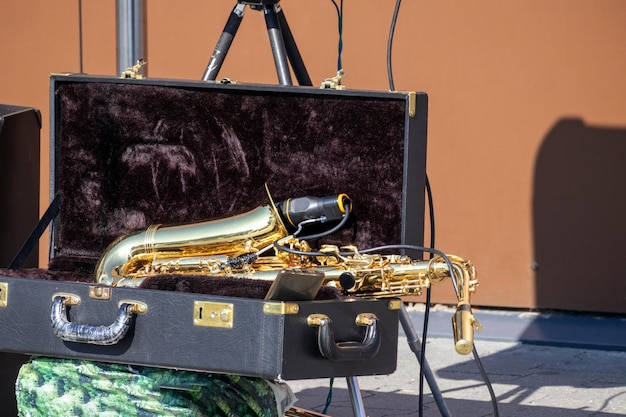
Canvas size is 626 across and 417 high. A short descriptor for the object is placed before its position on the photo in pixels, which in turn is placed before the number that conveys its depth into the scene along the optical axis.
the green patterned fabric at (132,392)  4.41
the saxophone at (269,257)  4.93
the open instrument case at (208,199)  4.25
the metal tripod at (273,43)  6.06
